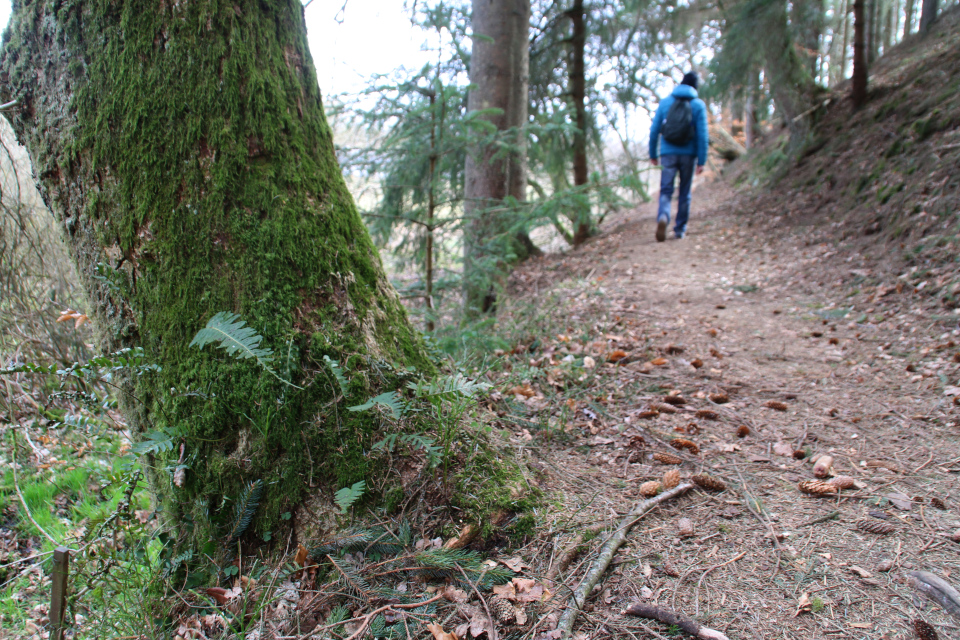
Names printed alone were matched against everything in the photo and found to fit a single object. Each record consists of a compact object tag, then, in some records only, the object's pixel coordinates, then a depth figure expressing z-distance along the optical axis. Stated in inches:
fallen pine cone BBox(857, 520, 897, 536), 70.2
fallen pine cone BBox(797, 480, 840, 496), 80.9
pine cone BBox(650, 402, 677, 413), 114.4
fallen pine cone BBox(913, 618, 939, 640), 52.3
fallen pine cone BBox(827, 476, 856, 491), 81.9
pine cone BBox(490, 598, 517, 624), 57.8
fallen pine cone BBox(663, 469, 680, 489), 84.0
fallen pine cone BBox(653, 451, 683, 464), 93.2
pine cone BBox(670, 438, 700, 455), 97.0
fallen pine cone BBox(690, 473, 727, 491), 83.8
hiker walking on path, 277.3
